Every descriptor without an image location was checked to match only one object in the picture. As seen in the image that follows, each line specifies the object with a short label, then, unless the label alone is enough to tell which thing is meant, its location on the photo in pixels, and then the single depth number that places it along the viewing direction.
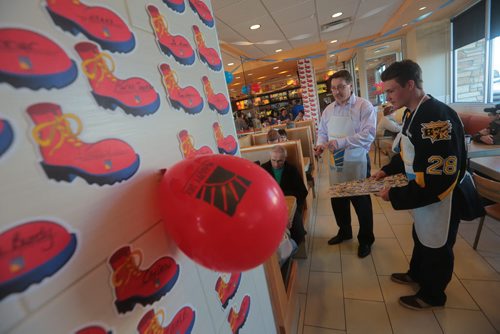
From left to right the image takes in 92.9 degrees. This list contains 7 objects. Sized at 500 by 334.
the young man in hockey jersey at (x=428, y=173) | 1.19
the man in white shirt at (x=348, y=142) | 2.09
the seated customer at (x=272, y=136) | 3.77
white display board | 0.37
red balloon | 0.48
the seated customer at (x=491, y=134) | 2.42
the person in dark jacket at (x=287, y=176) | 2.38
